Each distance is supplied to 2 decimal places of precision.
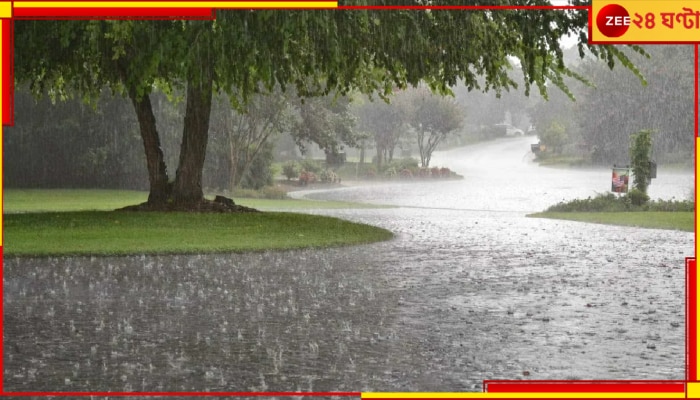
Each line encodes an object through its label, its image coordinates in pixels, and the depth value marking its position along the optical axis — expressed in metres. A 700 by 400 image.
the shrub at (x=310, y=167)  56.56
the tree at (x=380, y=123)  67.94
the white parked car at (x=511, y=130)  107.99
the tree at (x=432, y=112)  64.69
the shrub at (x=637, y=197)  29.95
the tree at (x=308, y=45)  16.25
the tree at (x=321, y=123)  44.97
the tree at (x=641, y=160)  30.23
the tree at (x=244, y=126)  43.28
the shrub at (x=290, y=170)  53.78
